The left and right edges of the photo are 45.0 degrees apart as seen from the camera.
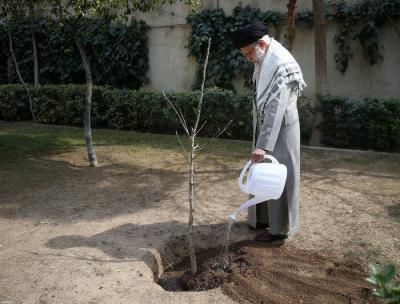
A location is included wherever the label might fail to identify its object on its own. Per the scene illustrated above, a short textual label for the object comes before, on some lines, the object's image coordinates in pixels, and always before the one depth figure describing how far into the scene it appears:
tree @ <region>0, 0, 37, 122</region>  6.89
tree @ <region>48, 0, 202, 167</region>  5.84
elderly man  3.88
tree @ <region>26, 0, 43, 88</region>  11.97
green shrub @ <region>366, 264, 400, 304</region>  1.93
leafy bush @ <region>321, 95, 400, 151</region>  7.77
